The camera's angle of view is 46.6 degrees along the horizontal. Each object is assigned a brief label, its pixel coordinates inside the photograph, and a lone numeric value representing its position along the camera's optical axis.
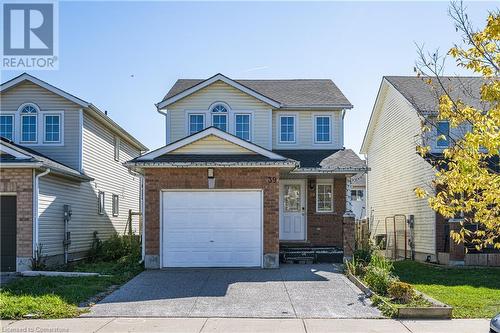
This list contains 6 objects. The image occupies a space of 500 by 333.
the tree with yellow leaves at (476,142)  7.98
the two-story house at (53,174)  16.61
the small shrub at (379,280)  12.62
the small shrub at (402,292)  11.62
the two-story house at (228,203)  16.83
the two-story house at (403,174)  20.64
